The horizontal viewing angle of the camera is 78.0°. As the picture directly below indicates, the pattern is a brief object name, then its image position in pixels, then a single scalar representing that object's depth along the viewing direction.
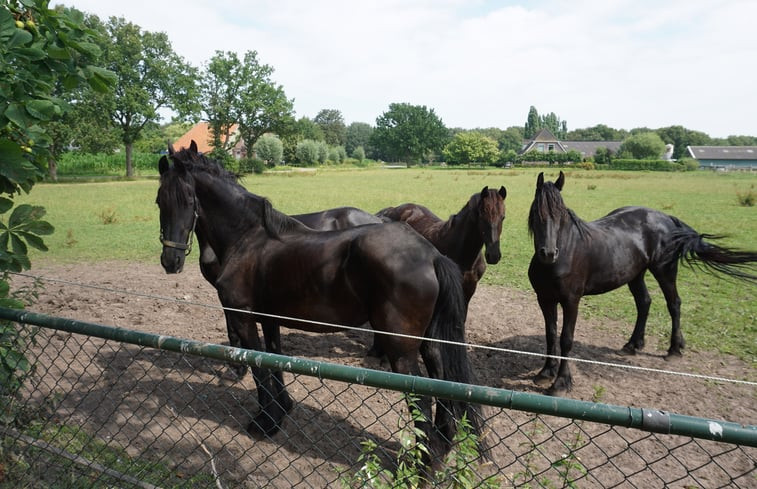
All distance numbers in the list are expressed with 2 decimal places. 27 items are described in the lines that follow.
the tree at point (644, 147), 81.81
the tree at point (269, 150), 68.19
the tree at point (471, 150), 95.75
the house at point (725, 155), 99.75
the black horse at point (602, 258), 4.95
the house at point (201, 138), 80.94
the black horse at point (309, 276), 3.66
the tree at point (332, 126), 125.94
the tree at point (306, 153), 79.19
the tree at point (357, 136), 147.00
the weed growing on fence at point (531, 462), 3.55
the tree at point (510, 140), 138.25
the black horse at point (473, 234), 5.41
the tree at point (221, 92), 48.00
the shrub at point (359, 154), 104.03
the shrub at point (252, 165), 51.47
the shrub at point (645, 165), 63.03
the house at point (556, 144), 108.69
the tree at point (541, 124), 146.12
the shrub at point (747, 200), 20.53
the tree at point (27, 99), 2.48
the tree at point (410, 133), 108.00
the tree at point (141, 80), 44.12
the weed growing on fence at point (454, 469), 2.00
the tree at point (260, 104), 47.44
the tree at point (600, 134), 136.12
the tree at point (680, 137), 118.12
